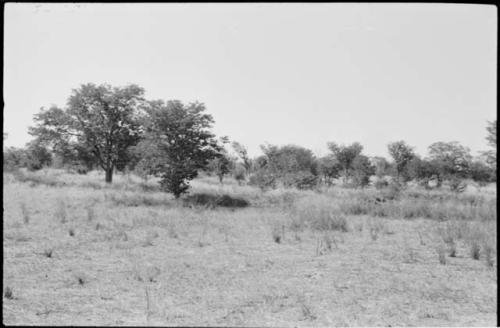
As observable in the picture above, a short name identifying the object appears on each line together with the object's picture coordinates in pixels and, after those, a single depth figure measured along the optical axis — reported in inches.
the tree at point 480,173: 1524.4
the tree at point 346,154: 1627.7
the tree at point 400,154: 1555.1
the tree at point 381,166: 1722.2
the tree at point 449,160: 1412.4
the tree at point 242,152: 1748.3
